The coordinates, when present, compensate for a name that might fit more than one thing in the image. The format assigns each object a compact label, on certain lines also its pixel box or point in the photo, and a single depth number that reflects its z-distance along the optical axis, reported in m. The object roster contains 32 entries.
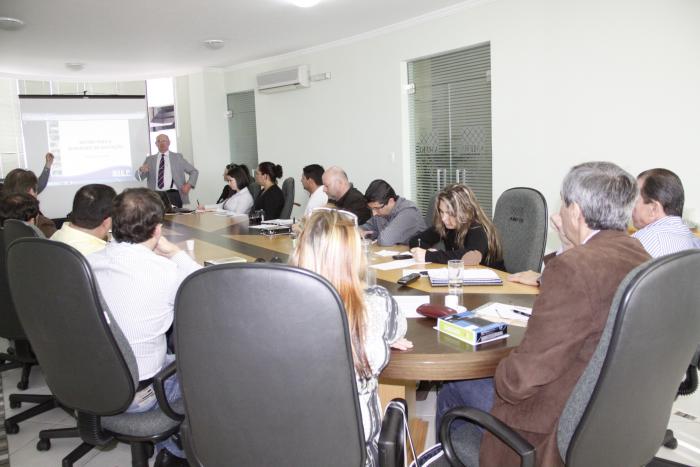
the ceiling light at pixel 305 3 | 5.21
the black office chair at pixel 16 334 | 2.80
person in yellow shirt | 2.71
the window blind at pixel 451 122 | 5.81
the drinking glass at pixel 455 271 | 2.33
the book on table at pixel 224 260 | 3.12
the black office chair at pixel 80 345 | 1.74
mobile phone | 2.51
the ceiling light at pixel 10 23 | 5.57
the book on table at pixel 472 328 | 1.76
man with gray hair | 1.38
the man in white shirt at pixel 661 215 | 2.55
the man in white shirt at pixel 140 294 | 1.93
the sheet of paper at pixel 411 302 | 2.08
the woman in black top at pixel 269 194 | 6.01
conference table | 1.68
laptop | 6.30
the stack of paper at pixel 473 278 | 2.48
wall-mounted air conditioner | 7.75
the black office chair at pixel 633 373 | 1.23
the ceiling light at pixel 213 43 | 7.07
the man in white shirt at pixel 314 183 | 5.49
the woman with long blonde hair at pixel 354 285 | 1.42
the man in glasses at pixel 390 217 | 3.74
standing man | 8.35
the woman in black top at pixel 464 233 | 3.00
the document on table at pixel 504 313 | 1.96
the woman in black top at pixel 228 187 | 6.62
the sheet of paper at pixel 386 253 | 3.24
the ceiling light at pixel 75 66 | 8.29
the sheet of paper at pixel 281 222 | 4.72
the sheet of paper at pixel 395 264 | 2.90
